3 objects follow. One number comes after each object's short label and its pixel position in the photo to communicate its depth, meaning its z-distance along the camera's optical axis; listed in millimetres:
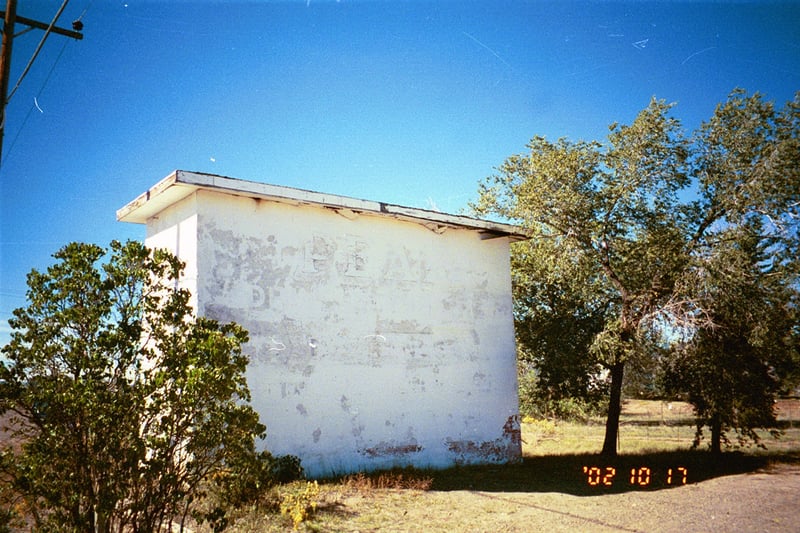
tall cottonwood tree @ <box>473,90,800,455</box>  11852
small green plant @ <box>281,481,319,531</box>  6330
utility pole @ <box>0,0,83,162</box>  8750
